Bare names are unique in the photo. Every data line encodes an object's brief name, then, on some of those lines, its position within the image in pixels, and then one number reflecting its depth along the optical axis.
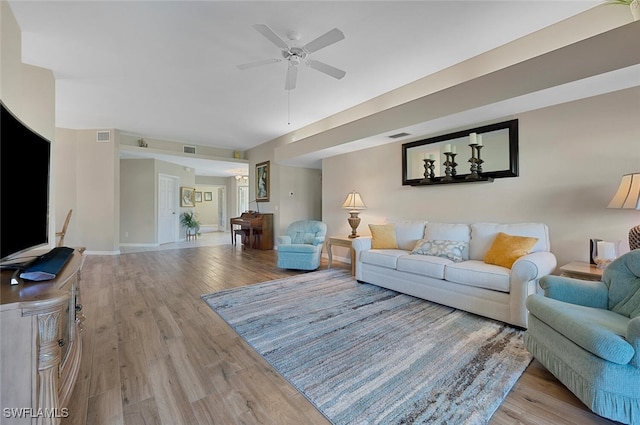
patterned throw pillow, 3.04
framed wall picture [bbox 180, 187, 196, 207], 8.52
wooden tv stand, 0.97
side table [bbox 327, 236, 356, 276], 4.11
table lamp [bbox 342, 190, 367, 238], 4.54
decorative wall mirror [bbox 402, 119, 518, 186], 3.09
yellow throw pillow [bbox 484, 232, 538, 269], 2.56
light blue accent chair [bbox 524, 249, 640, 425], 1.27
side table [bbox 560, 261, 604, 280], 2.12
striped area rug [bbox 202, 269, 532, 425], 1.47
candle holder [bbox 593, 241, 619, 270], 2.25
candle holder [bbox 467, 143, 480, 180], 3.27
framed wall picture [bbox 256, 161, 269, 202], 6.87
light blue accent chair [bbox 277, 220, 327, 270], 4.37
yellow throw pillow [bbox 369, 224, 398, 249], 3.78
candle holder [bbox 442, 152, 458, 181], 3.50
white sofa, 2.33
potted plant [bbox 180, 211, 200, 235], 8.68
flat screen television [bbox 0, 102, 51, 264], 1.28
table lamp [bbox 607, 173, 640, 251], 2.02
